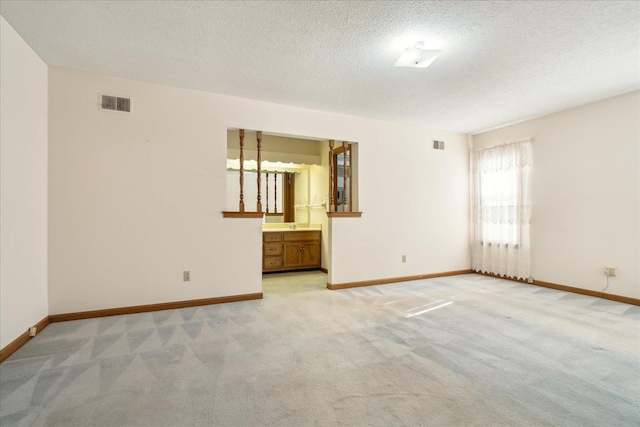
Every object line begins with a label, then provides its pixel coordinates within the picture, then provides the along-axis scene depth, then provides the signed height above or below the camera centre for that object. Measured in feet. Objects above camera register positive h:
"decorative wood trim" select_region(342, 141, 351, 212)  14.79 +1.64
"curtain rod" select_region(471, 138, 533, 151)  15.13 +3.80
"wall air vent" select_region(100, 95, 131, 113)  10.37 +3.93
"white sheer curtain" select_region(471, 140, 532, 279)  15.19 +0.31
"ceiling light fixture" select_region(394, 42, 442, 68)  8.30 +4.49
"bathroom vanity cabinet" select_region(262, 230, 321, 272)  17.74 -2.19
